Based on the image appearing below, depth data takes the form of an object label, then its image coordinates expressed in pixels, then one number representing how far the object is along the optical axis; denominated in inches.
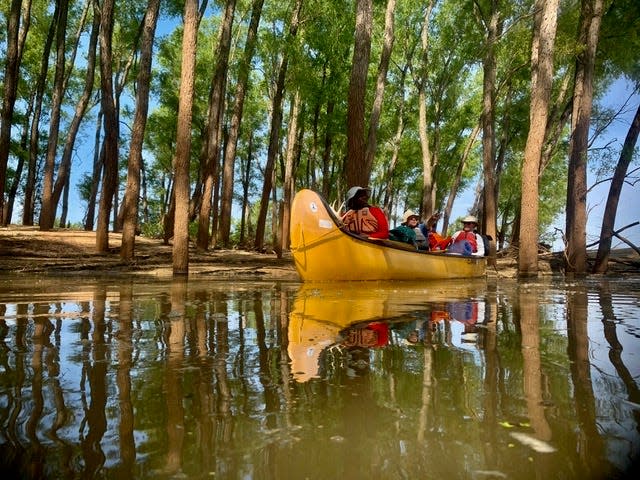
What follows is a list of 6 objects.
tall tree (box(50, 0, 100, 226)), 724.7
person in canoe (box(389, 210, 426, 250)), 421.7
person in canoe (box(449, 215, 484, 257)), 496.4
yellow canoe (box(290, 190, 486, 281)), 338.6
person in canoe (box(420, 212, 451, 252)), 542.1
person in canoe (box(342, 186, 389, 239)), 377.7
